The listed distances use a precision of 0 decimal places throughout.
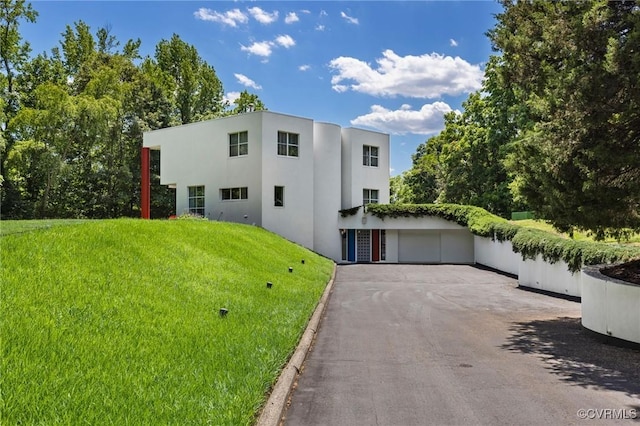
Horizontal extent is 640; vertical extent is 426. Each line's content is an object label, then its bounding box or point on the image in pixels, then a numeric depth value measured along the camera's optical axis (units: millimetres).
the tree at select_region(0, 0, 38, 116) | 35969
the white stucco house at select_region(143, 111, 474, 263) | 28141
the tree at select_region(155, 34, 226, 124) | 45188
